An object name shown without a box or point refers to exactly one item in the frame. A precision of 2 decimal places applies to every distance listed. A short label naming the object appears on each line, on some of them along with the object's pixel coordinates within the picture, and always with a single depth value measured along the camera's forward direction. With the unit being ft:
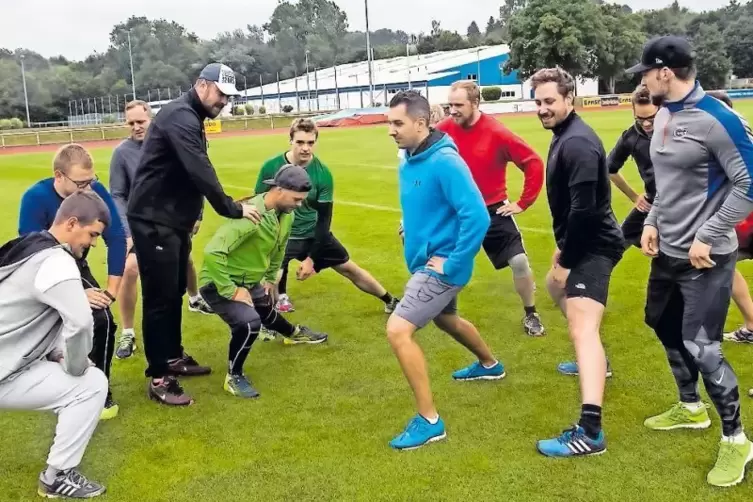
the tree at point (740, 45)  281.95
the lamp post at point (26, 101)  234.99
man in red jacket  22.61
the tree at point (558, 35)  233.96
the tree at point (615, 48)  241.35
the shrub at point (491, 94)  225.76
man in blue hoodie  15.01
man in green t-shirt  22.97
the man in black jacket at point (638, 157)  20.09
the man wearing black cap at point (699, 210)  13.08
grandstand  255.50
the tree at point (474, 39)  404.69
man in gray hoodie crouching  12.49
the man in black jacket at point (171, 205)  17.37
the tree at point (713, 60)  260.83
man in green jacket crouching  18.19
